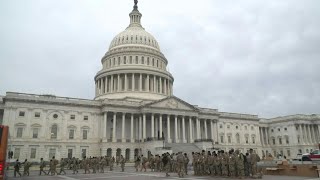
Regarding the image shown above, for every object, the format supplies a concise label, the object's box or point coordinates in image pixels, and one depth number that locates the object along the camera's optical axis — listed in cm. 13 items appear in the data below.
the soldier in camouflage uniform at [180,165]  2309
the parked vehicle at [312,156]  3559
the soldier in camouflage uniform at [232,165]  2206
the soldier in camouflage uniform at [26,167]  2908
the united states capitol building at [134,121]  5556
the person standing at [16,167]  2845
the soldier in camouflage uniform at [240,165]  2145
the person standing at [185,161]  2512
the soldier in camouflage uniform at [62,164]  3068
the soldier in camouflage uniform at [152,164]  3416
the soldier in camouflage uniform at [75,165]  3173
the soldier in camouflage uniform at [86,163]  3209
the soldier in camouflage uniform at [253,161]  2177
